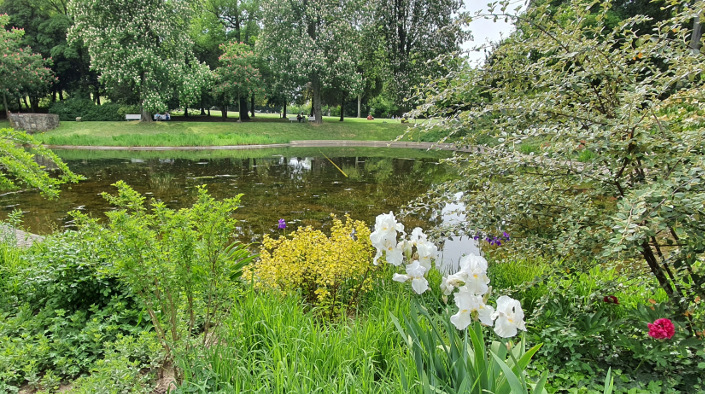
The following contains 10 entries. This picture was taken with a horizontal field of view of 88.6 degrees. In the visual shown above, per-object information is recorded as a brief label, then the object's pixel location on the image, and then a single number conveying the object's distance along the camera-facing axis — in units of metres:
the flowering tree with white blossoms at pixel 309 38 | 24.12
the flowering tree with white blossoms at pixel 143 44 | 19.95
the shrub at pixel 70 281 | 3.05
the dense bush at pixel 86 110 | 26.55
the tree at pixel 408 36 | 25.30
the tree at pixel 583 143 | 1.88
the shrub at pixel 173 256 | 2.09
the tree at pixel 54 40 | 28.22
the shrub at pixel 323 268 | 3.10
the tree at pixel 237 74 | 27.02
